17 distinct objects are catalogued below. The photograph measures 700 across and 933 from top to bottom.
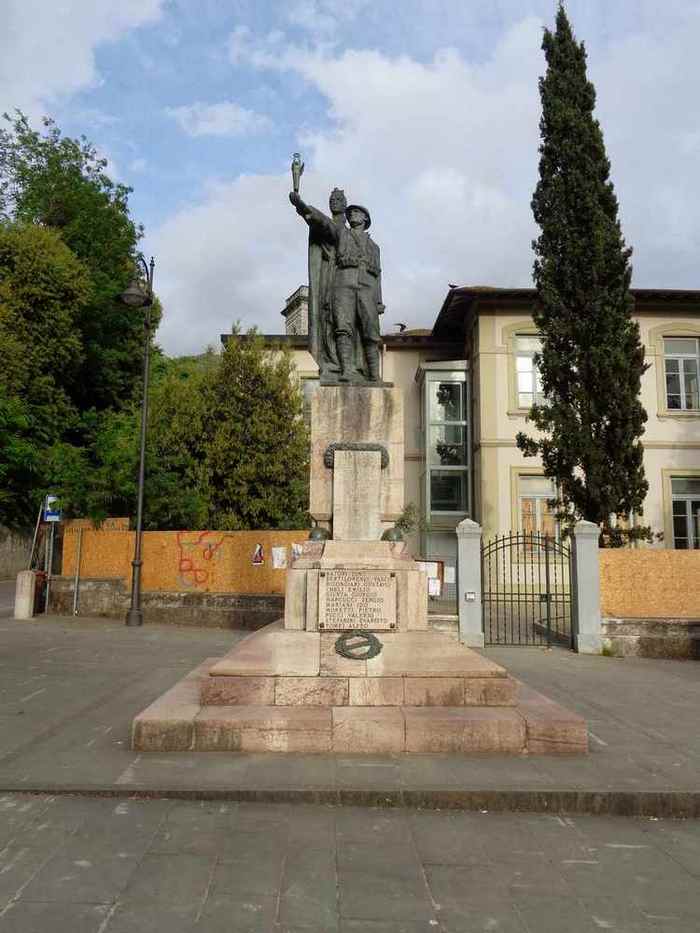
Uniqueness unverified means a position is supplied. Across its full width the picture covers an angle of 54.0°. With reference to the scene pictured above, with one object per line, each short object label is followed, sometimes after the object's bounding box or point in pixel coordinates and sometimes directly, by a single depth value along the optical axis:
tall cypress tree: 16.30
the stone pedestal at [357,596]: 5.97
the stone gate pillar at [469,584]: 12.60
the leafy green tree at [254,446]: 19.89
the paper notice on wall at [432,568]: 14.63
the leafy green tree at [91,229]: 29.09
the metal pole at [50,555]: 16.00
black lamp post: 14.44
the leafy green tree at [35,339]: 24.52
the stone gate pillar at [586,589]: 12.28
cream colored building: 22.25
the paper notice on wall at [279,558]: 15.29
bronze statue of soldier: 7.63
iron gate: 12.96
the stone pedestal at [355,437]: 7.15
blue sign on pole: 15.22
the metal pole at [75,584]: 15.55
